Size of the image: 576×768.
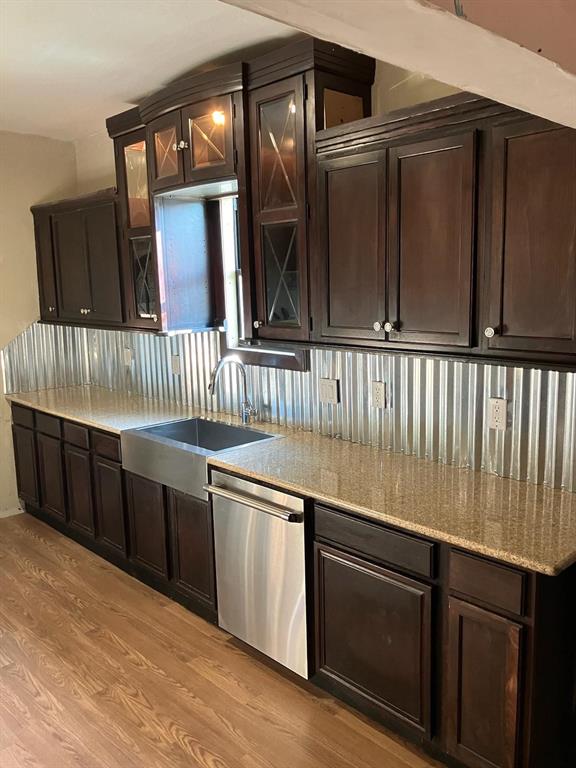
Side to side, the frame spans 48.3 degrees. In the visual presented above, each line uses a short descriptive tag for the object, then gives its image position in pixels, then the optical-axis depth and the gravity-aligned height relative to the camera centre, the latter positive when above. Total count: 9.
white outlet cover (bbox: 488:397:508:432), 2.37 -0.49
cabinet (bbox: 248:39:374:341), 2.55 +0.54
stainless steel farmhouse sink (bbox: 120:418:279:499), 3.03 -0.83
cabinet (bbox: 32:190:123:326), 3.99 +0.19
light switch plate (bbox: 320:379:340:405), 3.01 -0.50
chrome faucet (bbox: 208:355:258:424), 3.47 -0.56
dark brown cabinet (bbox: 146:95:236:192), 2.88 +0.67
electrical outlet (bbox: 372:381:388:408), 2.79 -0.49
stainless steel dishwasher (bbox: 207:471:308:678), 2.55 -1.18
